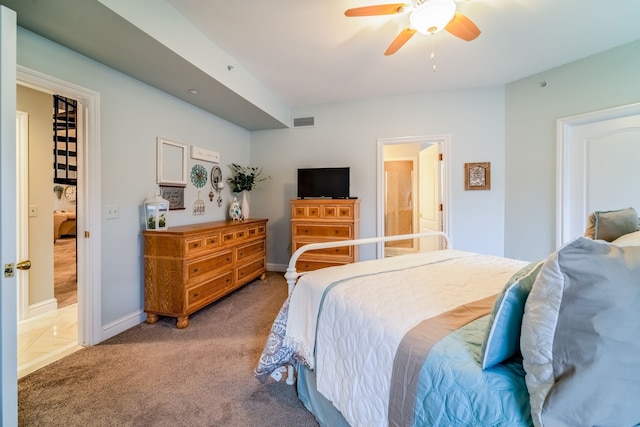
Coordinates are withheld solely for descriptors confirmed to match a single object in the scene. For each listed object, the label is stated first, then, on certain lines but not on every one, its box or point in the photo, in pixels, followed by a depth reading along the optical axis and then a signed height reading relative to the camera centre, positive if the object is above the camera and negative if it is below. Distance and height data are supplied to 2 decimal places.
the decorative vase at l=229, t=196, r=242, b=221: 3.74 -0.03
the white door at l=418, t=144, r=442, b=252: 3.96 +0.21
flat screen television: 3.80 +0.37
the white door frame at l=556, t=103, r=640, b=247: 2.95 +0.24
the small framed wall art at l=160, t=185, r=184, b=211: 2.91 +0.16
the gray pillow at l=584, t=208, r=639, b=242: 1.35 -0.08
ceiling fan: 1.71 +1.26
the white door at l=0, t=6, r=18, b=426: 1.07 -0.01
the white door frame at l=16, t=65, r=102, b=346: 2.19 -0.05
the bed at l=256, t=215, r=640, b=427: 0.62 -0.44
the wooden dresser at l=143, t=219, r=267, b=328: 2.47 -0.58
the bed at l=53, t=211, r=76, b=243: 5.92 -0.31
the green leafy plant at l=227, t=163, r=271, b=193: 4.02 +0.44
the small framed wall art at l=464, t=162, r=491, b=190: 3.55 +0.42
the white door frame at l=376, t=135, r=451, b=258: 3.69 +0.50
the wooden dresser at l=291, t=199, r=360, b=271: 3.56 -0.25
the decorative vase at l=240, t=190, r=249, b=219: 4.06 +0.03
